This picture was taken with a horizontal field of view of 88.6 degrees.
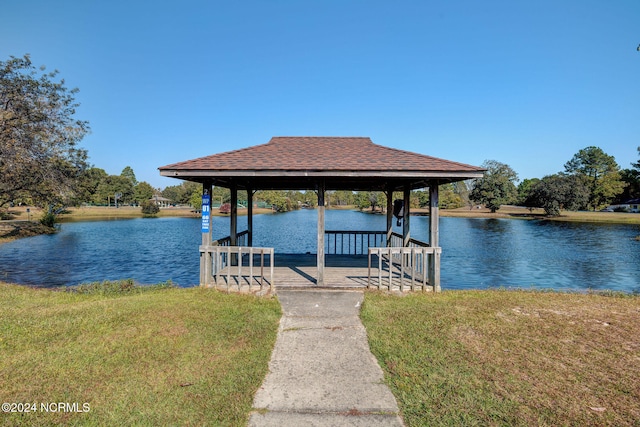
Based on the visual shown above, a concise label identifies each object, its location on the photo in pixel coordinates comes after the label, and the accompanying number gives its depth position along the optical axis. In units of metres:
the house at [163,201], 100.03
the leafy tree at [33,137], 18.67
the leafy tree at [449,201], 84.81
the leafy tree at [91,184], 28.61
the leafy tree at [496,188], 66.81
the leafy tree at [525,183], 98.40
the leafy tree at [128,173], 91.50
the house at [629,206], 63.25
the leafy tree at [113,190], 75.17
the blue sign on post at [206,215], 8.29
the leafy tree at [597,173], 63.22
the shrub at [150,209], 65.56
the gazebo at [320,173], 7.73
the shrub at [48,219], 32.19
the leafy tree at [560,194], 55.31
